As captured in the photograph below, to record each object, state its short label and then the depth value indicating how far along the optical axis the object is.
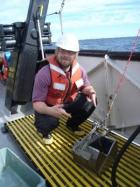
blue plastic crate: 1.67
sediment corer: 1.79
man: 2.00
